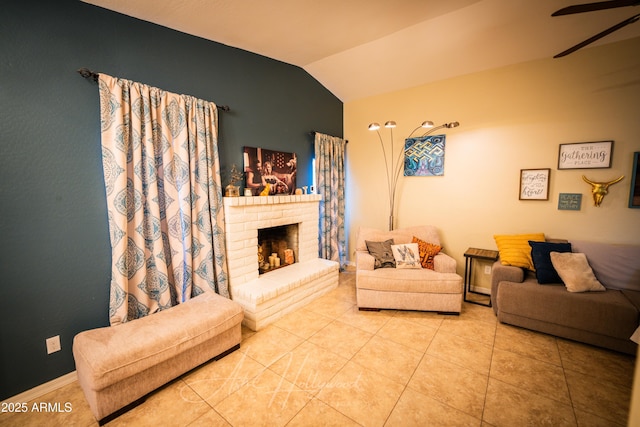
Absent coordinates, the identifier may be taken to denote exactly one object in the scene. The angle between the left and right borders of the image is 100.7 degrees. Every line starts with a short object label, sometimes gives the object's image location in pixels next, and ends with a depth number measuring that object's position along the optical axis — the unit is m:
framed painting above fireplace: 3.05
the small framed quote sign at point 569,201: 2.84
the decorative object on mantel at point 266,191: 3.12
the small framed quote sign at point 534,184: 2.99
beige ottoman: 1.61
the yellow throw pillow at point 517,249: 2.81
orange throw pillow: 3.17
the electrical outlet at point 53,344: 1.89
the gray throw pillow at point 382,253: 3.17
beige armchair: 2.81
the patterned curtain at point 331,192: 3.92
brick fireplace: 2.69
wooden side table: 3.08
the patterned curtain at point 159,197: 2.03
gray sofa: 2.18
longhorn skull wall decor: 2.69
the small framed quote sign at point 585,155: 2.70
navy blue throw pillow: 2.60
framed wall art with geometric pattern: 3.62
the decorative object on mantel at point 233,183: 2.77
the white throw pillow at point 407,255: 3.10
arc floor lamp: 3.97
